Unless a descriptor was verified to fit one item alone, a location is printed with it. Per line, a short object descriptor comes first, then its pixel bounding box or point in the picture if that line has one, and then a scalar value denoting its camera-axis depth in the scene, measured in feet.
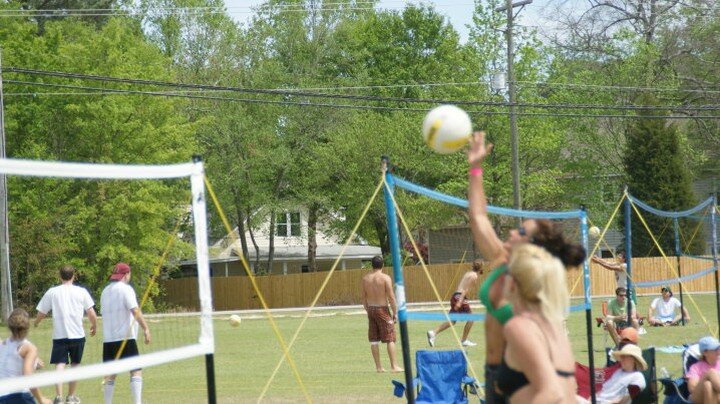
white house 206.39
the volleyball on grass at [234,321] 71.86
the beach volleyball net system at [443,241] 37.76
